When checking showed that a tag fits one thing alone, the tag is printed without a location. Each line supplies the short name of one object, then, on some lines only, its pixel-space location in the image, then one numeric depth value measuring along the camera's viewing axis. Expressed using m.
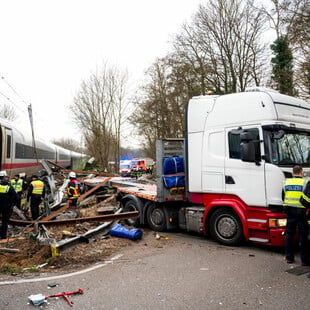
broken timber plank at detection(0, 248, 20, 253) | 6.51
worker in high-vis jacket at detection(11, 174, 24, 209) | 11.90
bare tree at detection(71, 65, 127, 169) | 32.44
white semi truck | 6.06
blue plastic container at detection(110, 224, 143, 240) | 7.50
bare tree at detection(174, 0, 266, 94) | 23.03
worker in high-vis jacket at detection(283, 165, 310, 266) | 5.46
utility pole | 14.09
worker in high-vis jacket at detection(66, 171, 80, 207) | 11.13
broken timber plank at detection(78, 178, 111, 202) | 12.85
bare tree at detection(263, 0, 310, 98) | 14.57
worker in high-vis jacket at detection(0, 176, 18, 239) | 8.13
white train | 13.75
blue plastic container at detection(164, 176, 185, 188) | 7.90
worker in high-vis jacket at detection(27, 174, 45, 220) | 10.36
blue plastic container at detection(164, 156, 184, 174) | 8.09
